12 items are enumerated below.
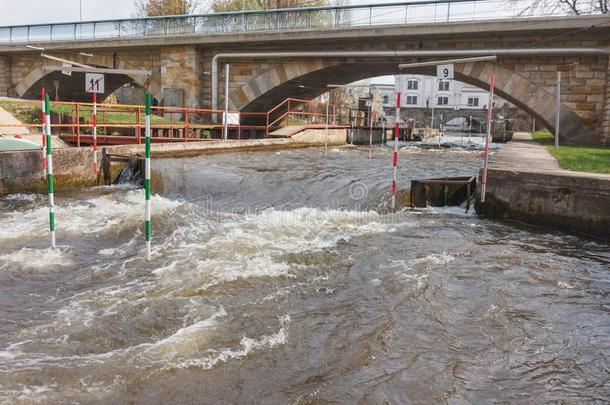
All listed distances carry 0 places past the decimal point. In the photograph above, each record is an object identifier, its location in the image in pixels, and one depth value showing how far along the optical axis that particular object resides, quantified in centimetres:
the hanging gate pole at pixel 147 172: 565
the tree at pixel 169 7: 4231
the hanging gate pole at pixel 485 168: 850
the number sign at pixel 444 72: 1230
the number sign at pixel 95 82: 1168
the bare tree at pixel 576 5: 2548
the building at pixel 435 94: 9231
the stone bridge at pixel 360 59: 2033
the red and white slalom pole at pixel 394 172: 861
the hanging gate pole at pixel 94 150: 1061
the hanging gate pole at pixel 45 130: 665
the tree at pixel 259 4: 4019
